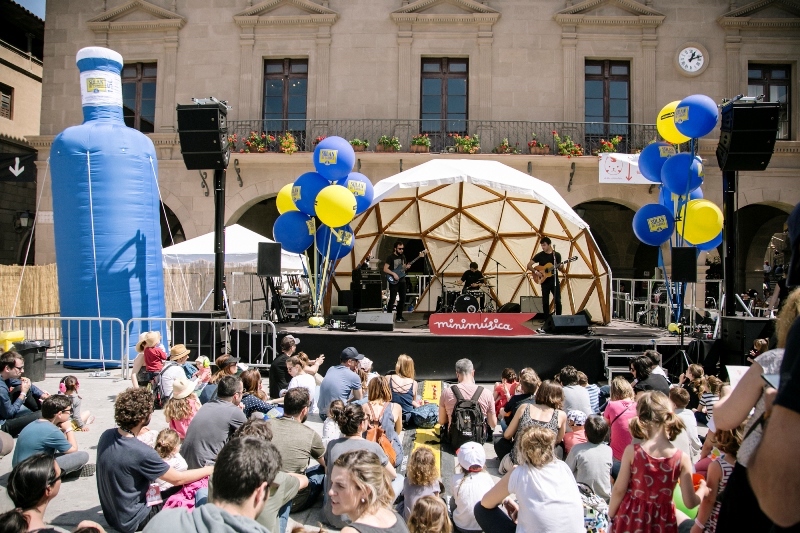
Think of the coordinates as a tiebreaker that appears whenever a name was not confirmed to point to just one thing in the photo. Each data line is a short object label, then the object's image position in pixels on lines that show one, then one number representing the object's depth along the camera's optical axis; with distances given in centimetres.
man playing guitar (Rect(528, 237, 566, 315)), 1281
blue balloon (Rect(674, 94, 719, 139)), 991
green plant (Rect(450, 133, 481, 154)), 1800
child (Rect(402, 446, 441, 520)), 419
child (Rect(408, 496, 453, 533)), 337
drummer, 1455
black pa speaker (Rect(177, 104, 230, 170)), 1040
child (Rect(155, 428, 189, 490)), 443
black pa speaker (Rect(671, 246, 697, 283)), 1020
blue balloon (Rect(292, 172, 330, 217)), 1154
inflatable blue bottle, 1034
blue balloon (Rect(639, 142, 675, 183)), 1143
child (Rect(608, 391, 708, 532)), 365
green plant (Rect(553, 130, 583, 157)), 1788
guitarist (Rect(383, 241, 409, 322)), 1403
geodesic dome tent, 1498
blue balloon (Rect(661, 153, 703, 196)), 1059
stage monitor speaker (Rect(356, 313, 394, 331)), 1075
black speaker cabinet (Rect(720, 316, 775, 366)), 940
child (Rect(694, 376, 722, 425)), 611
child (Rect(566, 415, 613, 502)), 448
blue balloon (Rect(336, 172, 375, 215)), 1184
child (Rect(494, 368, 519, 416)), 730
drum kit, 1264
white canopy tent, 1412
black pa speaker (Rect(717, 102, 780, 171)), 971
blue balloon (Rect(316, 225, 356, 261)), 1203
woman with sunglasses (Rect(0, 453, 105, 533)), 318
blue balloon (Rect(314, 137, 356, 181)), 1134
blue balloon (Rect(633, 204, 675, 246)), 1116
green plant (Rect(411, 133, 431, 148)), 1805
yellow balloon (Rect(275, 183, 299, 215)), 1266
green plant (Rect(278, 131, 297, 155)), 1820
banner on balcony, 1770
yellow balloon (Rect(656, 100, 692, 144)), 1067
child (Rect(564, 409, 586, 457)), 526
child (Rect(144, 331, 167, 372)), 779
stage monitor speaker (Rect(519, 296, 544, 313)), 1443
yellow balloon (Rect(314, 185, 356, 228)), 1073
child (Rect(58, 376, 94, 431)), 646
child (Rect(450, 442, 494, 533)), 420
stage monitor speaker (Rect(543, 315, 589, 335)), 1070
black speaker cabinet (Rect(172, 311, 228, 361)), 1021
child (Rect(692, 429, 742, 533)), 323
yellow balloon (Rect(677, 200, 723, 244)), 1051
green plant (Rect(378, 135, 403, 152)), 1811
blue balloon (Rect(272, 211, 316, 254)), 1169
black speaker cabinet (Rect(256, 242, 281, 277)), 1099
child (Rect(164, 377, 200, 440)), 529
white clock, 1845
